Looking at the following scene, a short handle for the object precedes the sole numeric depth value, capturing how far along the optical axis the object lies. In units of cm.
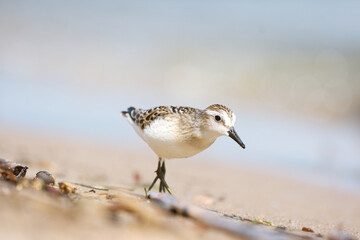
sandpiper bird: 947
